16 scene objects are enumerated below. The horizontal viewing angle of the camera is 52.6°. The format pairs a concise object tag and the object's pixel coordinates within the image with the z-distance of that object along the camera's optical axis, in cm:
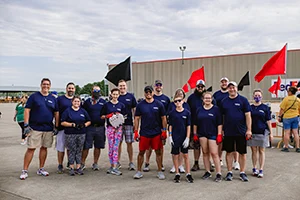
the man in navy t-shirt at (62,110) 679
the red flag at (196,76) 1260
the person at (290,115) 930
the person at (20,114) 1088
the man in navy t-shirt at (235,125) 605
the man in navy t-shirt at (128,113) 720
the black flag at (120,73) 870
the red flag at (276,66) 1075
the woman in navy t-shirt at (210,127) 608
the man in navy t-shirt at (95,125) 692
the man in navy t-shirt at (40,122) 635
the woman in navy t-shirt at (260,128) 643
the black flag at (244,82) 1078
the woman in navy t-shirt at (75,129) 652
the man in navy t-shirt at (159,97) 709
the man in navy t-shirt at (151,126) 631
